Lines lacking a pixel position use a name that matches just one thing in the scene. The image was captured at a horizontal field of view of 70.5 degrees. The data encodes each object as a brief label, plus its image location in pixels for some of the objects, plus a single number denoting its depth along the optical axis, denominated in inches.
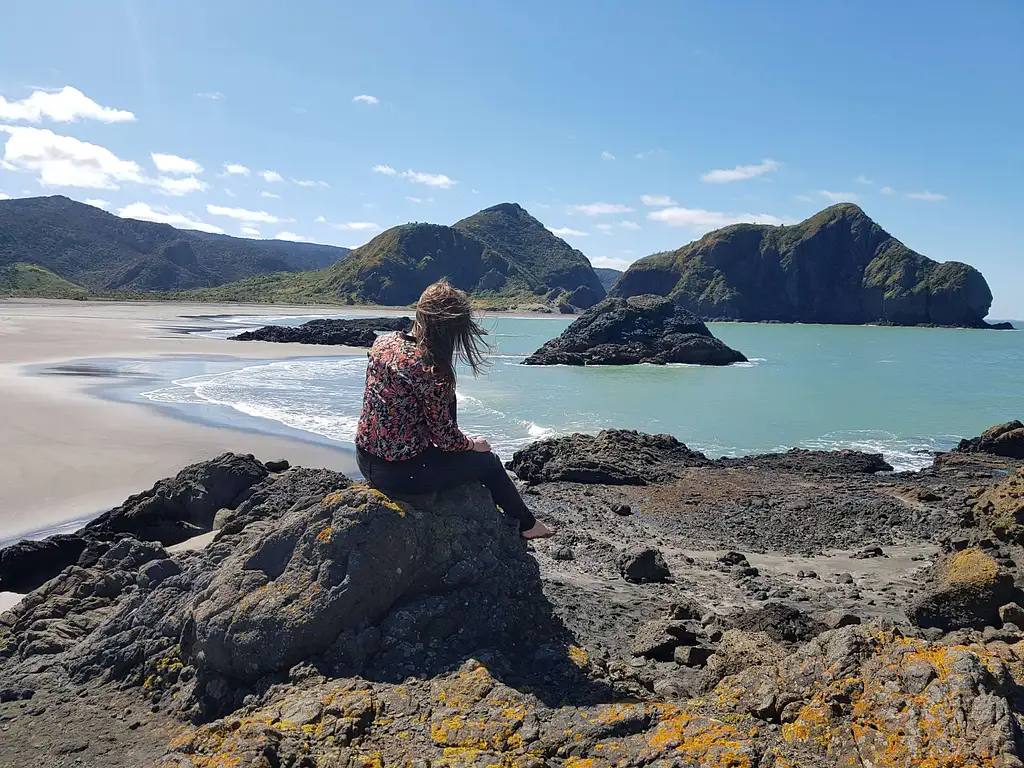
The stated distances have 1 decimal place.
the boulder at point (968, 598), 243.0
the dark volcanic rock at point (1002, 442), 732.7
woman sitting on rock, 173.3
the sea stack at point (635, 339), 1966.0
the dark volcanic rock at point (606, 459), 593.6
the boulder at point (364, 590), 154.7
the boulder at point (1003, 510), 358.9
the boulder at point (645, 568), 288.8
